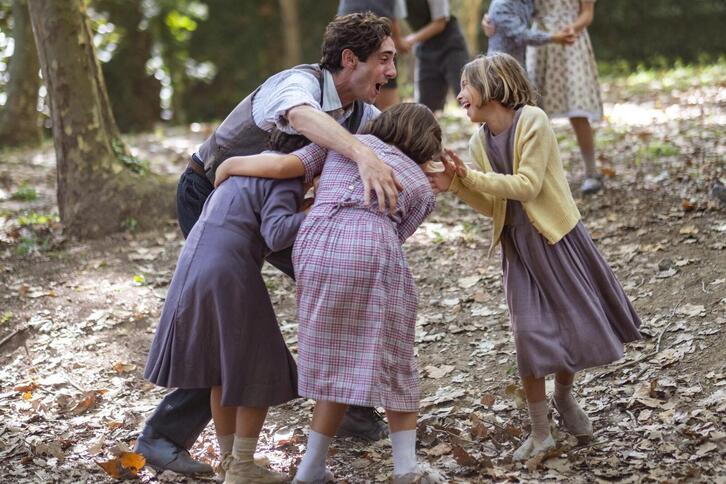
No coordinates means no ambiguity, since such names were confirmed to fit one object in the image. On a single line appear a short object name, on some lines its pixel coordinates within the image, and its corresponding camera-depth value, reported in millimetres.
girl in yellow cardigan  6281
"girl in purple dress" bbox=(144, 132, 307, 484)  6031
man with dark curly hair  5916
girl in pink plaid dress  5759
